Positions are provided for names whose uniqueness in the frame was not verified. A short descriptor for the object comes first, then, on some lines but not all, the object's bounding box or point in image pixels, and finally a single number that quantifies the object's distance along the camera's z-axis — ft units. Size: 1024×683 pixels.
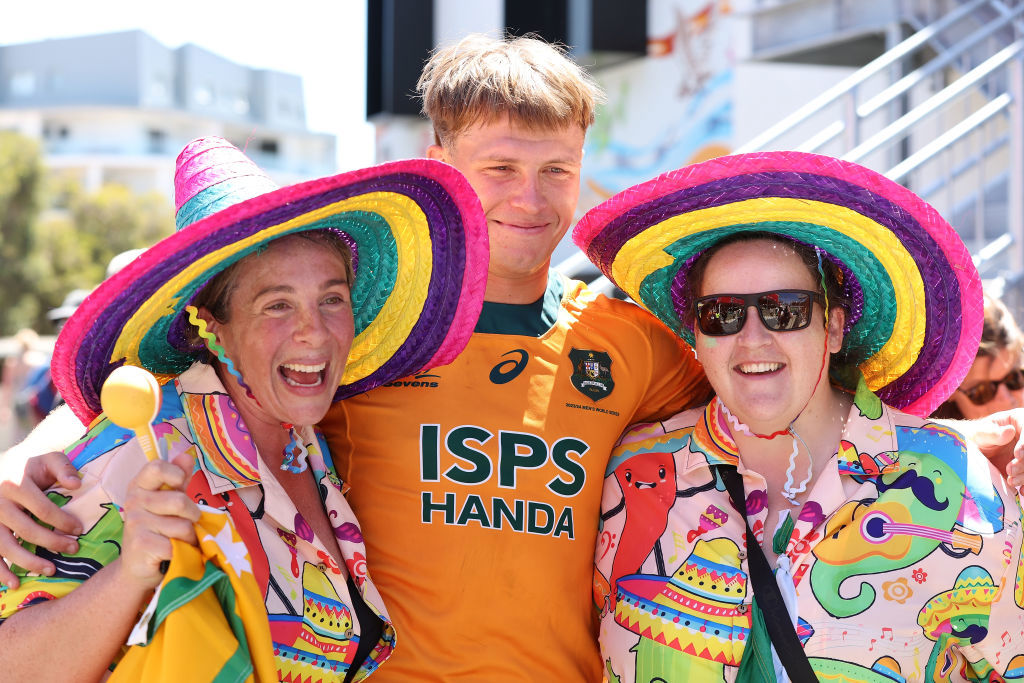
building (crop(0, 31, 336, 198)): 231.71
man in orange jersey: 9.38
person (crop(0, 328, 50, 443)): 31.83
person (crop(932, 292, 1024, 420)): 12.66
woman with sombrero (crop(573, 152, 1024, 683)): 8.61
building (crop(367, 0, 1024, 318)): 20.97
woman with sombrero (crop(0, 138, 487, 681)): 7.04
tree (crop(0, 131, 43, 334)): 109.29
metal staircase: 20.18
